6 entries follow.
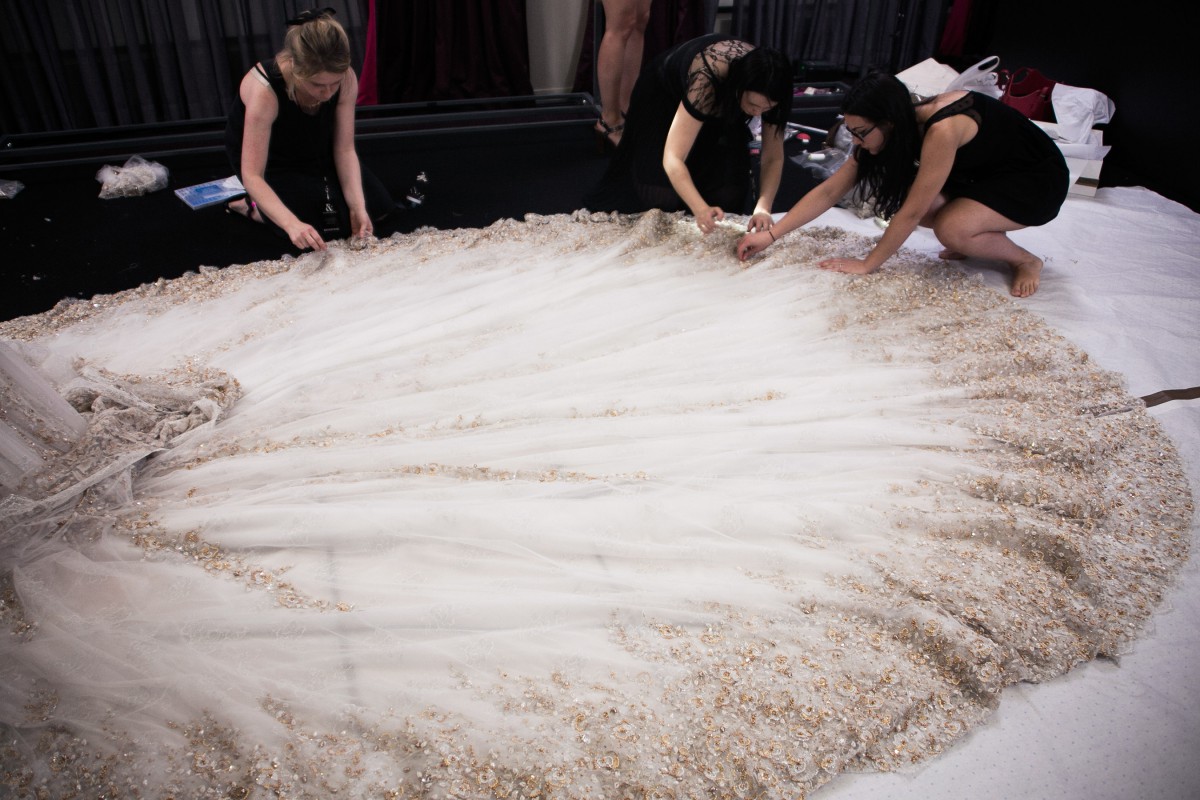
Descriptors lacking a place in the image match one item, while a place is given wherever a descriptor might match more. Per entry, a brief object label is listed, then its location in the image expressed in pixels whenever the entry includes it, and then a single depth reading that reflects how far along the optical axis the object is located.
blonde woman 2.26
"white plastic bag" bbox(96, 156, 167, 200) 3.33
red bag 3.46
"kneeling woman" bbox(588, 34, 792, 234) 2.26
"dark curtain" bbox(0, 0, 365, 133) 3.78
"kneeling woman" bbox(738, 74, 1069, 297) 2.14
